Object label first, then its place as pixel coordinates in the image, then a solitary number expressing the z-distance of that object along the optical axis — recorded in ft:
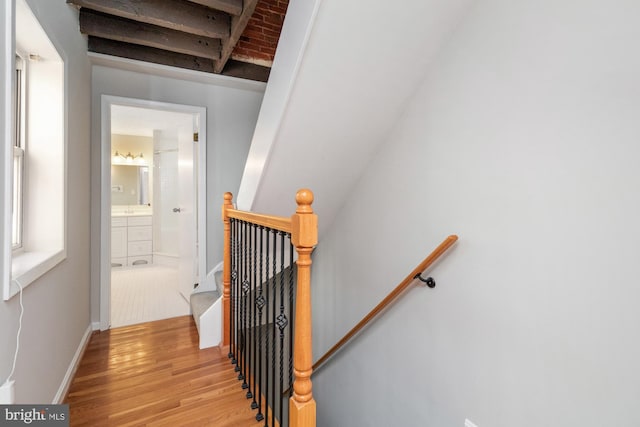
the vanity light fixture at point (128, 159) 18.62
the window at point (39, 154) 5.04
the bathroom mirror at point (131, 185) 18.94
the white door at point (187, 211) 10.23
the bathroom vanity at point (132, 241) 16.99
